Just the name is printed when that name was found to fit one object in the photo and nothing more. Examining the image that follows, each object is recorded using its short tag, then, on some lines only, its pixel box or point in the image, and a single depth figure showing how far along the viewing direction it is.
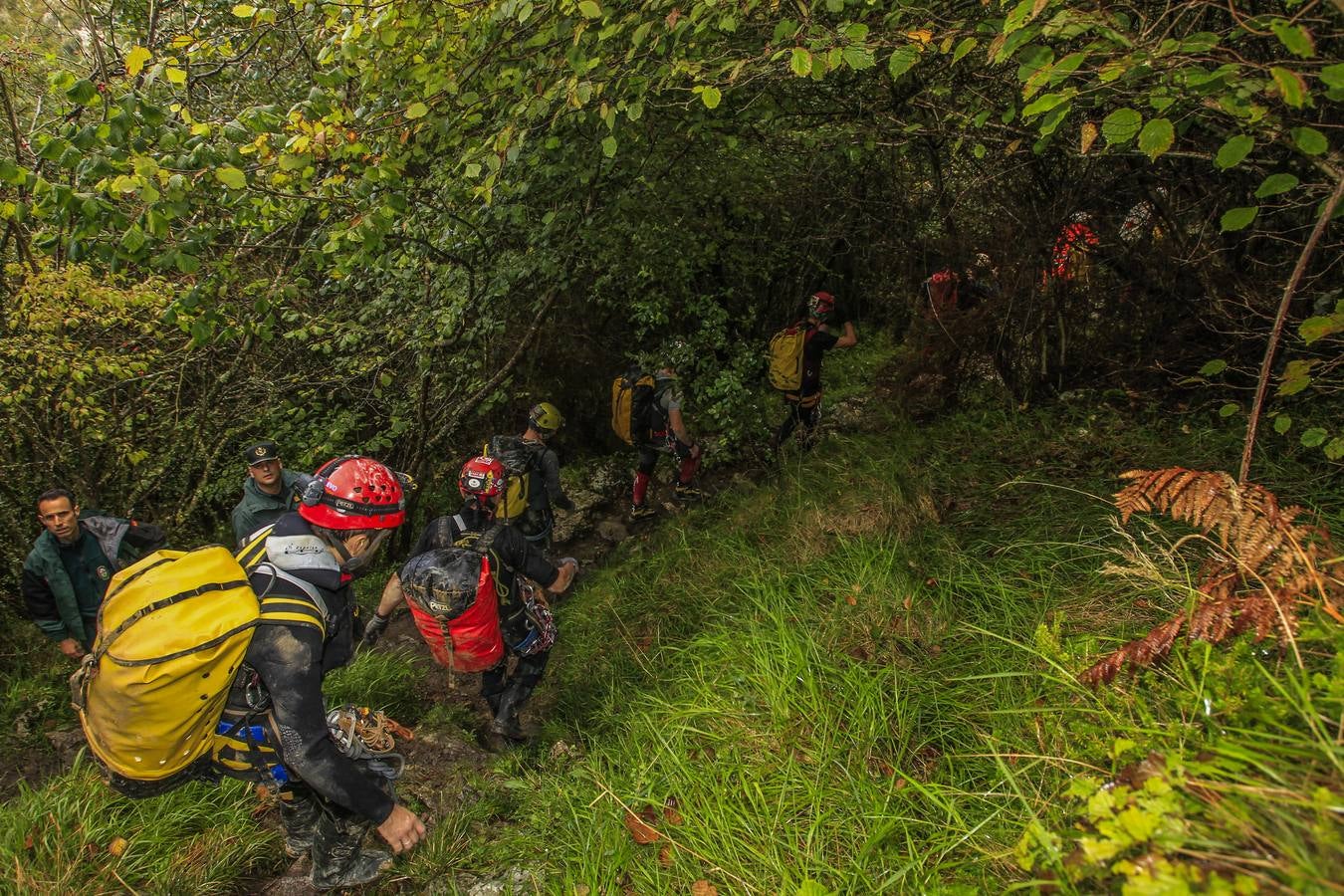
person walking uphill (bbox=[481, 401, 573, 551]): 5.20
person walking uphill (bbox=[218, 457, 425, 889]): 2.28
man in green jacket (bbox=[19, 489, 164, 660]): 4.53
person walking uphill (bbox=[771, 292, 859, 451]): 6.84
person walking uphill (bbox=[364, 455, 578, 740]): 3.44
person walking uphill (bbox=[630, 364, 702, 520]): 6.98
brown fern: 1.72
